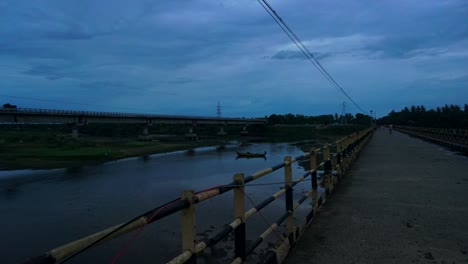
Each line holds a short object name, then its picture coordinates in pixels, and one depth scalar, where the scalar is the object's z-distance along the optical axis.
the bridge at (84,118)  56.41
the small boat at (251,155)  41.43
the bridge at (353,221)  2.81
